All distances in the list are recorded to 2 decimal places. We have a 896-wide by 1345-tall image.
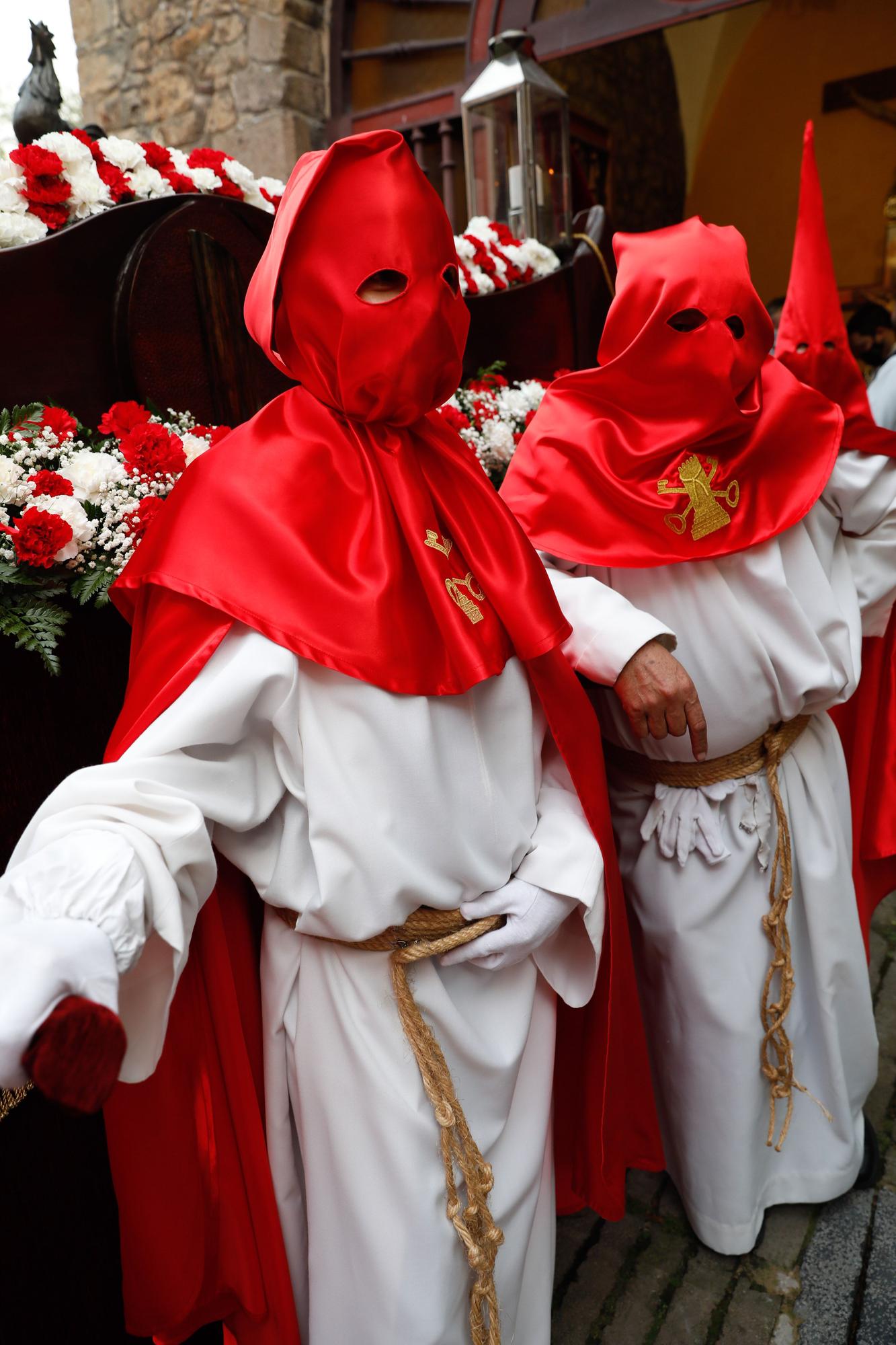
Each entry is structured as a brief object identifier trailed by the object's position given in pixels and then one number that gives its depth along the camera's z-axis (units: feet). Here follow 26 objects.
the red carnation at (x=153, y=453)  6.09
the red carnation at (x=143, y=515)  5.89
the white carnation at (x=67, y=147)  6.78
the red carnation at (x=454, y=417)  8.81
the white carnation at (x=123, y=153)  7.11
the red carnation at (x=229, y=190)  7.87
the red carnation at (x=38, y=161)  6.54
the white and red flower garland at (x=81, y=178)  6.46
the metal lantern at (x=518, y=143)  12.40
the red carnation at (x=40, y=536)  5.29
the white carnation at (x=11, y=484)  5.42
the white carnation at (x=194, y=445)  6.43
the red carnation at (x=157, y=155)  7.38
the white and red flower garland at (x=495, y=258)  10.52
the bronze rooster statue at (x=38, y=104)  8.13
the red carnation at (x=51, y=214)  6.54
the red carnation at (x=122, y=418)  6.40
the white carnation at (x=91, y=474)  5.79
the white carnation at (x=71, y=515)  5.49
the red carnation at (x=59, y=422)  5.99
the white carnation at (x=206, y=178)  7.55
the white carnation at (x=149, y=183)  7.11
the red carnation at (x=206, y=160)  7.82
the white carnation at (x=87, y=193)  6.71
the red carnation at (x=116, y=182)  6.91
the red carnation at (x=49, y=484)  5.57
